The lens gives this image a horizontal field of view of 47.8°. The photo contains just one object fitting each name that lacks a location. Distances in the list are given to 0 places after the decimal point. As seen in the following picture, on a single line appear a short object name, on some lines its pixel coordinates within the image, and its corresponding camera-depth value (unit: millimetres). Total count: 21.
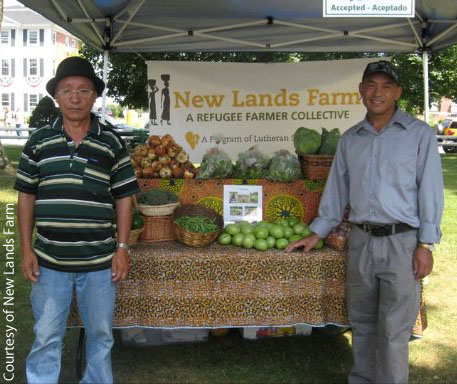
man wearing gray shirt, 2904
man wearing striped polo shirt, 2611
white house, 54562
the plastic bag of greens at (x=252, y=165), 4059
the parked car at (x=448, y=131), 23722
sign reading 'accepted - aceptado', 2934
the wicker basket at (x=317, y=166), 3918
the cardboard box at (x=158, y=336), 4062
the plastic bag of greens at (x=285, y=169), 3908
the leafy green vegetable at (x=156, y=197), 3705
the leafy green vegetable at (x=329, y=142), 3998
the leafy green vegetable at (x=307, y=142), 4016
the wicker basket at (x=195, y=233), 3525
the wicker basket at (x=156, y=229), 3705
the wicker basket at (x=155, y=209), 3668
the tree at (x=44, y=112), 16688
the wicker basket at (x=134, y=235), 3486
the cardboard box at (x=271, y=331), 4202
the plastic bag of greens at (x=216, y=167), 3961
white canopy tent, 4844
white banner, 6270
